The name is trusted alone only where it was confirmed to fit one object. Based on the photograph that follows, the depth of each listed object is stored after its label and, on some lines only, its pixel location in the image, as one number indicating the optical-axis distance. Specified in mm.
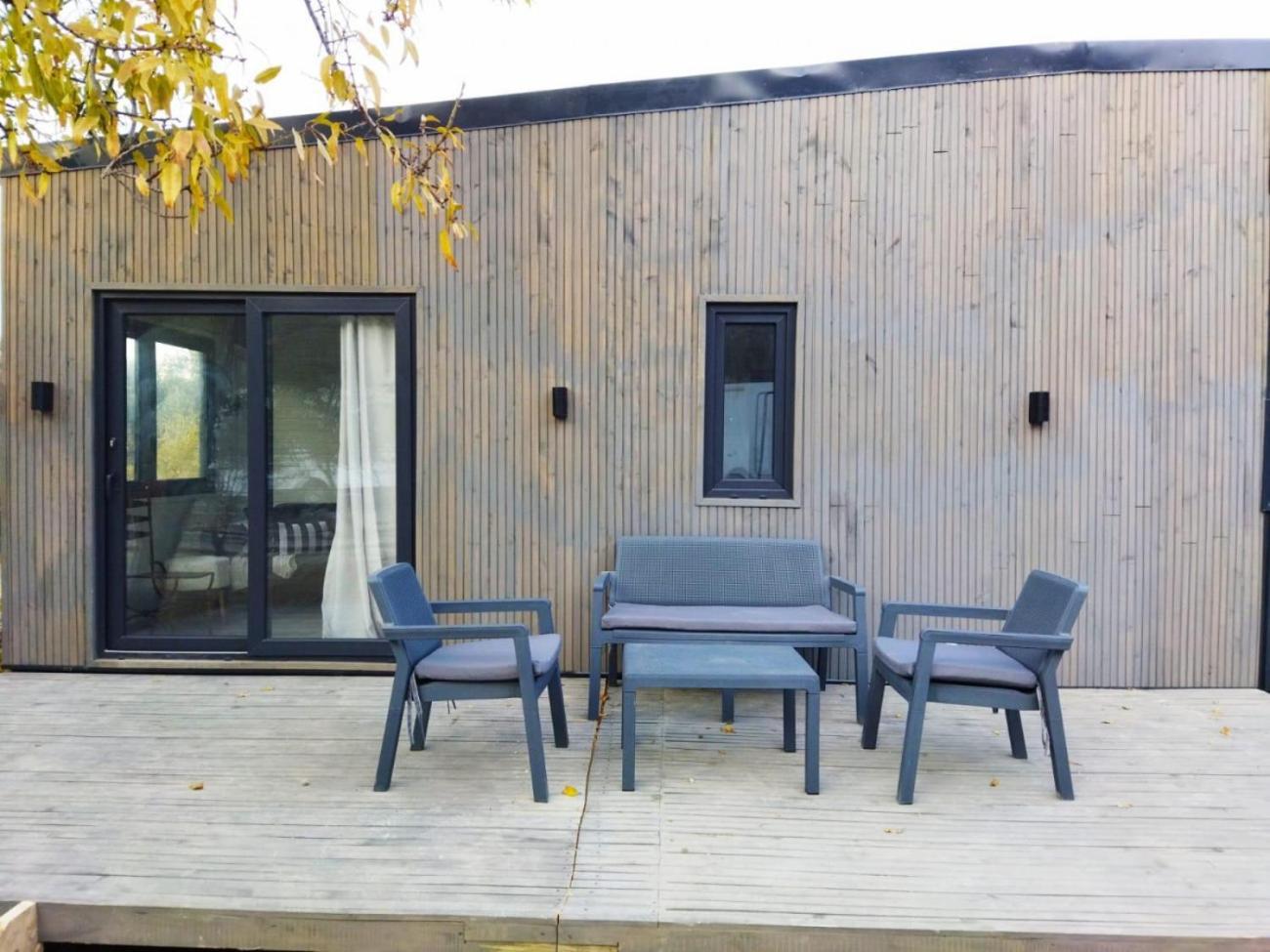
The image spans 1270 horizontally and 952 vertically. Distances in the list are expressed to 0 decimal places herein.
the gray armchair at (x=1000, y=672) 2900
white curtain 4602
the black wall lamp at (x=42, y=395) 4445
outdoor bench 4223
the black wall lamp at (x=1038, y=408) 4340
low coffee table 2938
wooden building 4371
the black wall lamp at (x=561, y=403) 4461
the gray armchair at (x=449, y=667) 2941
